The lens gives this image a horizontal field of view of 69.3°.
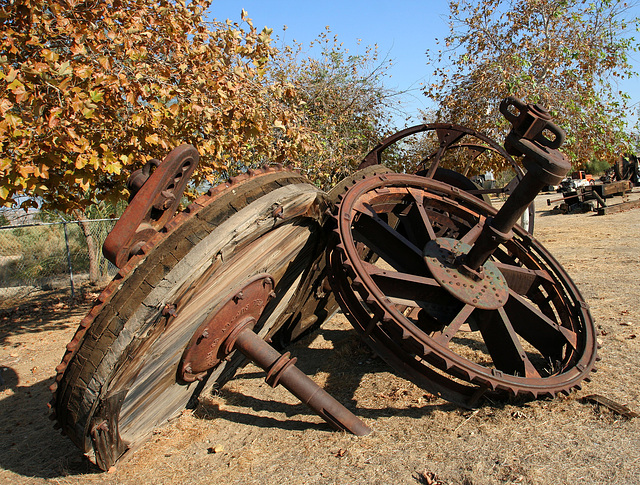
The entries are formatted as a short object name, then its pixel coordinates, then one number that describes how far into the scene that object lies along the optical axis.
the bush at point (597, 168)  41.78
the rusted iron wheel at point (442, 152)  5.65
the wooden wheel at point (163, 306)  2.42
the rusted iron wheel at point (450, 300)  2.96
